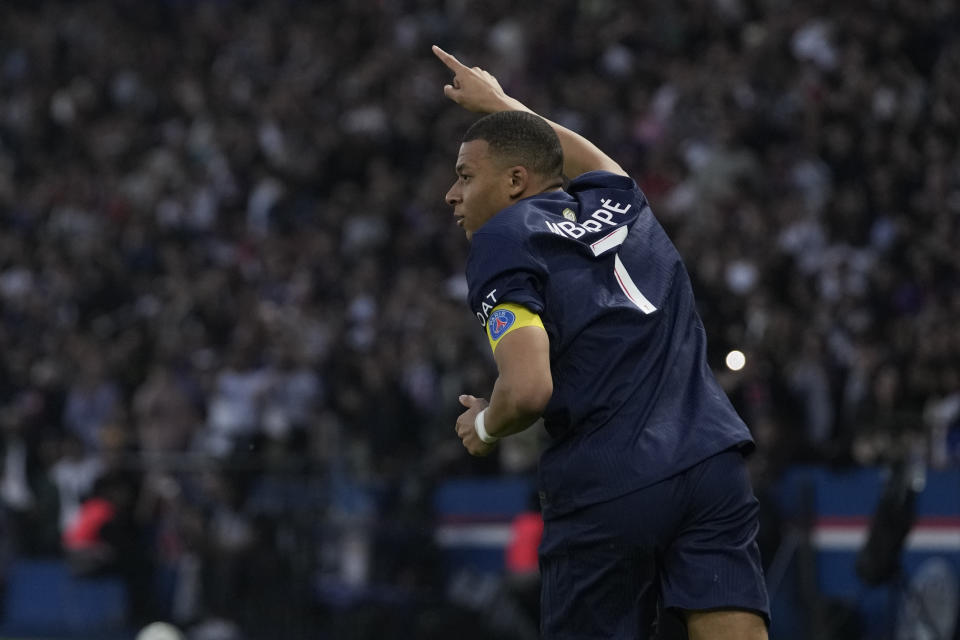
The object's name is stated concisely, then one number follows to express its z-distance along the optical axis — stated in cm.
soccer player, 823
